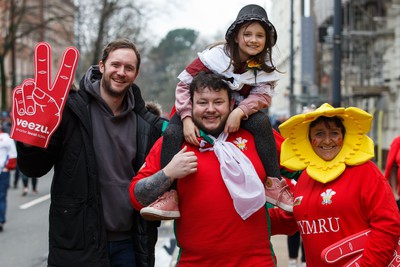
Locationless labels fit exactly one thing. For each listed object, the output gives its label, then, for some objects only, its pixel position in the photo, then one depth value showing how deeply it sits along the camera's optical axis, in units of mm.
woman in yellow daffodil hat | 3250
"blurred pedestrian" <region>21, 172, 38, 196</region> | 16109
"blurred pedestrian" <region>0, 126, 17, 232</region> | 10969
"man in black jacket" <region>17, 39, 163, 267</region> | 3645
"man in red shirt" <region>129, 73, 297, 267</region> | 3342
